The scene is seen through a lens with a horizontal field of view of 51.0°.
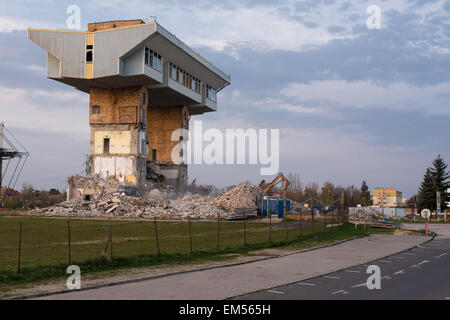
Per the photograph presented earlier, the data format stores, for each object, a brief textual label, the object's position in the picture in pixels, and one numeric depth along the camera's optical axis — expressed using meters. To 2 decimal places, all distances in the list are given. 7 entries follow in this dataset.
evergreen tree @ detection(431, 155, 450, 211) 103.75
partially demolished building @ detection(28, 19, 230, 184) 59.03
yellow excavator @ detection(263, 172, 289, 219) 67.88
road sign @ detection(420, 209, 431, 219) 43.49
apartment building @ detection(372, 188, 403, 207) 189.05
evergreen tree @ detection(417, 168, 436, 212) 102.88
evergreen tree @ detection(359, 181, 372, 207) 166.49
